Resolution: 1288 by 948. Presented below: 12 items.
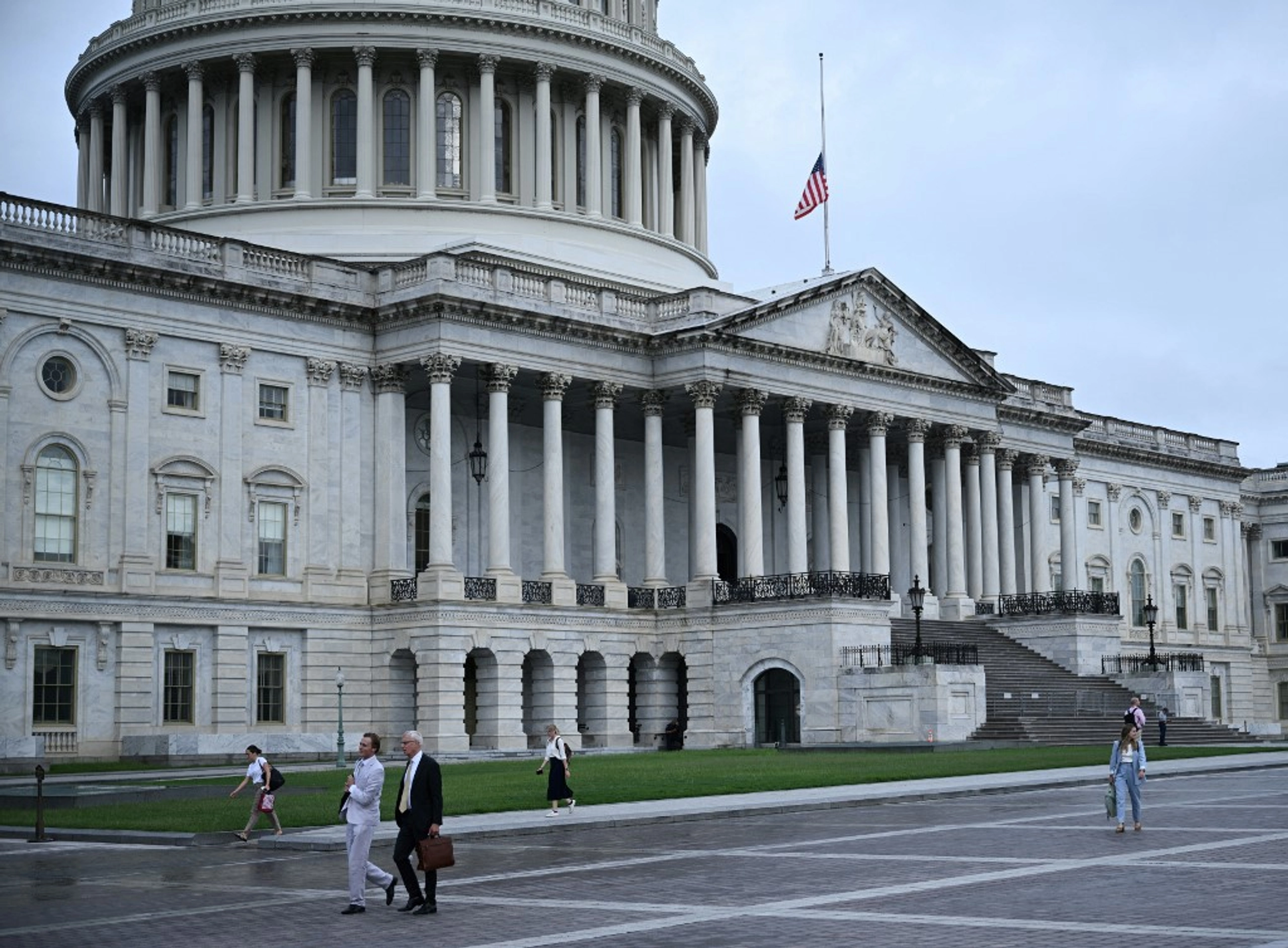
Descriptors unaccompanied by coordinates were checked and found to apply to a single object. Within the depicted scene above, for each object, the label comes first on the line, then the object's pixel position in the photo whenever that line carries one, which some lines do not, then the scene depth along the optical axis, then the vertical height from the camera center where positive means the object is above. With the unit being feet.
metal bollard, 100.27 -5.20
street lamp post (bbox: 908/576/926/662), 194.90 +9.44
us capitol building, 181.68 +30.57
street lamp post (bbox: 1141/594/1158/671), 228.84 +8.86
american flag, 249.96 +66.22
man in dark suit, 64.54 -3.89
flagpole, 256.73 +61.60
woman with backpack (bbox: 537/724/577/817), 107.55 -4.20
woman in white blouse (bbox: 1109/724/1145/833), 91.25 -3.83
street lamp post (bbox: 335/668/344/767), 166.40 -1.41
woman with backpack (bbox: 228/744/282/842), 96.56 -3.87
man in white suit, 65.21 -3.95
